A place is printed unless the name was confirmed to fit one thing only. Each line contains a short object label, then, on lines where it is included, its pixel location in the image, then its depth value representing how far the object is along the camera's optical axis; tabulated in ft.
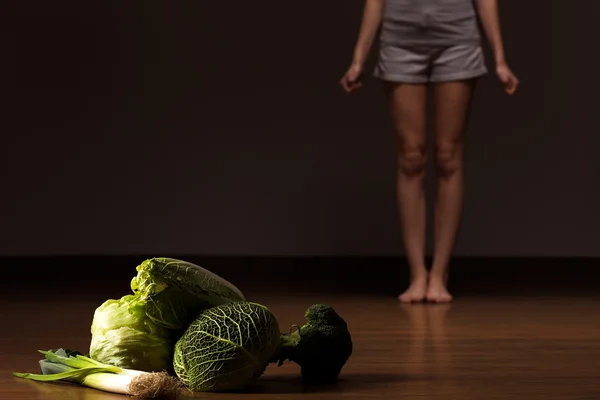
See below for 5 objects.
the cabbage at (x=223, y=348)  10.01
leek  9.80
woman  17.77
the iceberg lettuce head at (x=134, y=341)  10.48
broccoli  10.77
